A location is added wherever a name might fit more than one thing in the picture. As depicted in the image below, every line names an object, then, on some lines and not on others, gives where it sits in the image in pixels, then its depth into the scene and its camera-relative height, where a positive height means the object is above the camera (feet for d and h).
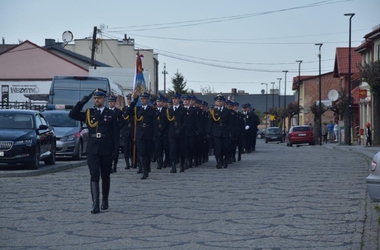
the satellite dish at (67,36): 232.12 +24.81
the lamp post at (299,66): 279.57 +19.82
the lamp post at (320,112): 185.88 +2.72
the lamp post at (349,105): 159.71 +3.38
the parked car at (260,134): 358.23 -5.28
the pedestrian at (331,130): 219.61 -2.07
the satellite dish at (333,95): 188.54 +6.48
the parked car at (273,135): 242.78 -3.86
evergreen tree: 393.50 +20.02
